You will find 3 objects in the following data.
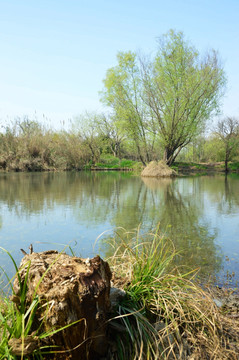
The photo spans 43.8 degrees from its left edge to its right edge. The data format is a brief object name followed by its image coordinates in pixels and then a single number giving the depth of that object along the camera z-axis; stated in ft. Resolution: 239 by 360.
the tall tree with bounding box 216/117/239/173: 116.57
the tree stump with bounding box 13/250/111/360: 6.17
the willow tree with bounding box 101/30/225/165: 78.69
